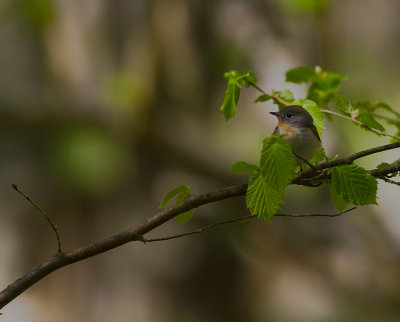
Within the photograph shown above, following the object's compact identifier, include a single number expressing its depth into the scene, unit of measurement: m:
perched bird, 8.27
